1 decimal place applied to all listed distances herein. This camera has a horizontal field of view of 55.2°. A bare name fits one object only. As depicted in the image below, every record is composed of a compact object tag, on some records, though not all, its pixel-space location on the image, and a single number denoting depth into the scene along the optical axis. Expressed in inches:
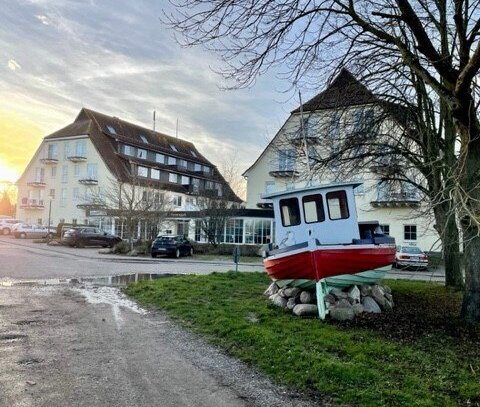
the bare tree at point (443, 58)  330.3
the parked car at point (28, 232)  2009.1
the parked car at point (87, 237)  1594.5
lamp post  2338.2
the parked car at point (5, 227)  2207.2
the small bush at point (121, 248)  1434.5
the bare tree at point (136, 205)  1515.7
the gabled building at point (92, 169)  2175.2
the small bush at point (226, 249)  1535.4
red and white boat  445.7
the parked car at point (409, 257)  1114.6
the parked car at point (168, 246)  1342.3
